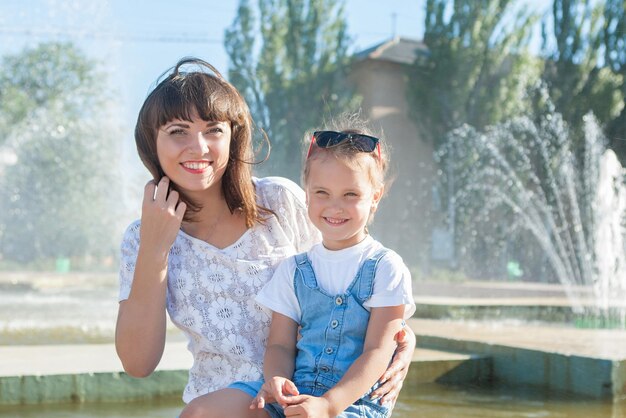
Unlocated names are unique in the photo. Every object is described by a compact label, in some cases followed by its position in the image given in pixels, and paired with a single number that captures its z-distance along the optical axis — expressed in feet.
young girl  5.77
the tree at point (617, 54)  64.23
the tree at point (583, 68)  64.64
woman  6.13
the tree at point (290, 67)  73.31
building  77.05
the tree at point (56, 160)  63.57
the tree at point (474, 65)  69.97
